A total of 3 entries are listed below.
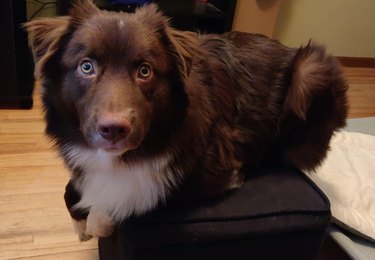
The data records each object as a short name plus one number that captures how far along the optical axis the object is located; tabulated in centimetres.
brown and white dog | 105
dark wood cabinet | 235
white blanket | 151
